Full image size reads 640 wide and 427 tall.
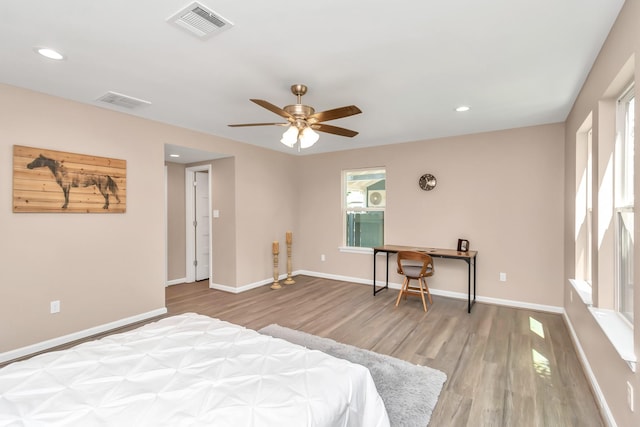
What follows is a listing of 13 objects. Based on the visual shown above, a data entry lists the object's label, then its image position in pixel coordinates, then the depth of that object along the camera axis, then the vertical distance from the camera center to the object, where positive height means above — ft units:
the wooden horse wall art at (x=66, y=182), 9.11 +1.01
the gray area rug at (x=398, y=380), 6.38 -4.33
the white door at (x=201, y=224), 18.97 -0.80
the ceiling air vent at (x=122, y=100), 9.68 +3.80
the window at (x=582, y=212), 9.51 -0.06
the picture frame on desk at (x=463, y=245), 14.14 -1.65
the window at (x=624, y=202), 6.22 +0.17
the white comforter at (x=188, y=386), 3.75 -2.55
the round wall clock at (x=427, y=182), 15.52 +1.52
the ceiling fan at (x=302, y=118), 7.80 +2.56
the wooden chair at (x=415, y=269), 12.78 -2.63
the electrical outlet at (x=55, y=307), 9.77 -3.12
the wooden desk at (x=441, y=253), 12.91 -1.95
